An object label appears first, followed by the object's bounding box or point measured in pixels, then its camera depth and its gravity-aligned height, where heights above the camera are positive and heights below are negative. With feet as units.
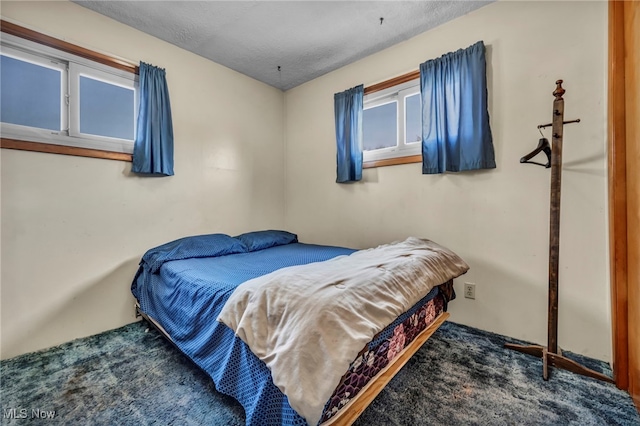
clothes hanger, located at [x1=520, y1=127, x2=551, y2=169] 5.60 +1.35
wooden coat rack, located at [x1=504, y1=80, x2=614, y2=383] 5.24 -0.45
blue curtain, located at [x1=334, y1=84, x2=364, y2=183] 9.09 +2.79
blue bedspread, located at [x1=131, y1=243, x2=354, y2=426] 3.27 -1.98
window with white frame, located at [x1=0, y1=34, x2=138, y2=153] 6.00 +2.96
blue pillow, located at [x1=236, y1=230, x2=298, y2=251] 8.70 -0.93
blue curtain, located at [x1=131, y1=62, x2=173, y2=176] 7.47 +2.51
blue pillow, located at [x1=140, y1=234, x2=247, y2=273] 6.79 -1.03
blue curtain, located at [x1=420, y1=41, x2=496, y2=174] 6.72 +2.67
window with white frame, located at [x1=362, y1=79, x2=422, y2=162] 8.26 +3.01
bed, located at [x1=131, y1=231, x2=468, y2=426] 2.93 -1.65
